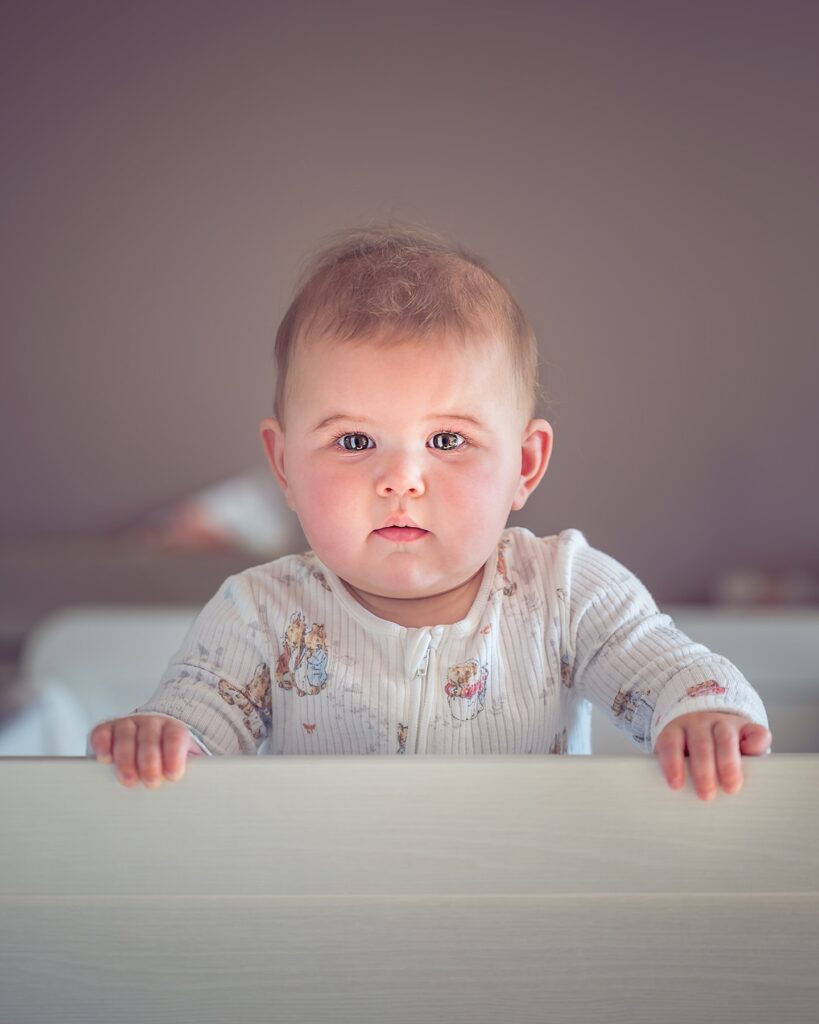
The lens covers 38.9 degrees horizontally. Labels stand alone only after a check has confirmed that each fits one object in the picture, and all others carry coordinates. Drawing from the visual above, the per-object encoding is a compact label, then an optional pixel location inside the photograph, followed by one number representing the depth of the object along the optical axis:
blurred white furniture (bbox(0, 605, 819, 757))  1.59
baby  0.76
